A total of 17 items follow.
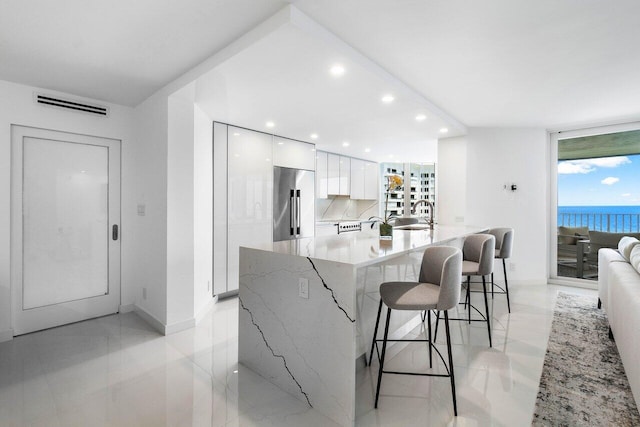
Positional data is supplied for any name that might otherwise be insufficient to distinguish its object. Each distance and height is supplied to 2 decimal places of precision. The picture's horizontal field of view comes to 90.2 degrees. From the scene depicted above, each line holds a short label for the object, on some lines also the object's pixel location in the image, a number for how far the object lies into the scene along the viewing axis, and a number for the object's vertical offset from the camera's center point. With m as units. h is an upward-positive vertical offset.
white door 3.04 -0.19
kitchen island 1.76 -0.65
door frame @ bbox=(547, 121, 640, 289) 4.82 +0.08
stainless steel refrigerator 4.63 +0.11
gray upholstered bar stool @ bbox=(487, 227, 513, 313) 3.63 -0.39
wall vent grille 3.07 +1.06
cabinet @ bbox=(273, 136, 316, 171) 4.66 +0.88
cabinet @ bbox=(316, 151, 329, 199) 5.77 +0.64
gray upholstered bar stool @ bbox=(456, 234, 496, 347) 2.76 -0.41
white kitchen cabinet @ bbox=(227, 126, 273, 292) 4.05 +0.24
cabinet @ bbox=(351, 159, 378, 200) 6.71 +0.69
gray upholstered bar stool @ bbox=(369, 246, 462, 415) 1.87 -0.52
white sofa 1.88 -0.63
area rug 1.81 -1.15
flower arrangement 2.82 -0.16
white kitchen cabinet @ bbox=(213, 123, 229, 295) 3.88 +0.02
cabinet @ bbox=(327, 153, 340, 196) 6.01 +0.70
